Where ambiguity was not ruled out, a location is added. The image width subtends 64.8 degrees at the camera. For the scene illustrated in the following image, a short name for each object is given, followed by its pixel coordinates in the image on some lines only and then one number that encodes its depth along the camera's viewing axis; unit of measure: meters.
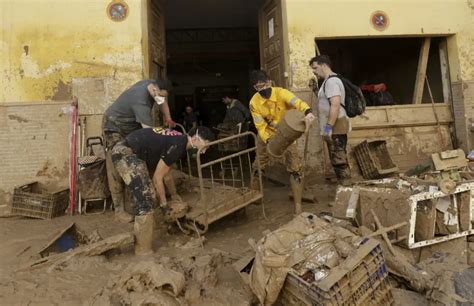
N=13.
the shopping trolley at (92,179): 5.09
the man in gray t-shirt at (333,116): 4.61
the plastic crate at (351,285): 2.29
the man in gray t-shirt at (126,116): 4.70
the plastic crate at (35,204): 5.27
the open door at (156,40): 6.36
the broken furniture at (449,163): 3.73
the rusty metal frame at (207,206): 3.93
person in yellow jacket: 4.55
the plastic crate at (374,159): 6.22
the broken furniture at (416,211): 3.30
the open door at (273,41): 6.65
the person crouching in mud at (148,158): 3.75
